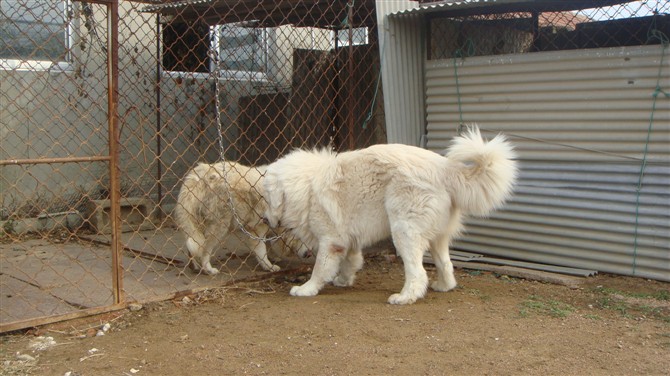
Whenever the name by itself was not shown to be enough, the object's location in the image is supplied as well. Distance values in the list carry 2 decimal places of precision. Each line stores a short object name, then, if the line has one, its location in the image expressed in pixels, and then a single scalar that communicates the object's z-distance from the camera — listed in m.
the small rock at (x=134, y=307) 4.56
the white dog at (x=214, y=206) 5.60
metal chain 5.49
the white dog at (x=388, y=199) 4.65
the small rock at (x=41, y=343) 3.87
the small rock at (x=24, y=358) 3.66
